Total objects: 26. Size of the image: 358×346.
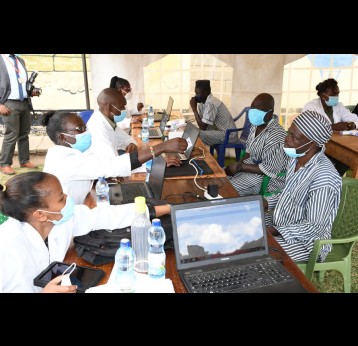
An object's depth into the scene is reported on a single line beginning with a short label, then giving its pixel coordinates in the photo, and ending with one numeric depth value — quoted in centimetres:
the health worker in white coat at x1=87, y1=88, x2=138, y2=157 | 302
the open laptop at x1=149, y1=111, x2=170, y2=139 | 404
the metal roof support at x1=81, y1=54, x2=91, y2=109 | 566
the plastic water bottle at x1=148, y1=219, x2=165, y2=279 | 143
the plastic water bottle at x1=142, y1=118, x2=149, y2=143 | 390
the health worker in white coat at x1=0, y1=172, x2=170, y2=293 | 136
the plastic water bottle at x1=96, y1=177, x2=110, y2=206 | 222
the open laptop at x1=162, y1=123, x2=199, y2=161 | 291
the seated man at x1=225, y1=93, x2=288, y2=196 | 309
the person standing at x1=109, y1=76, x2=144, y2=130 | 478
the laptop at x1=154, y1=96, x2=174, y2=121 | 489
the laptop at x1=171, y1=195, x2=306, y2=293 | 141
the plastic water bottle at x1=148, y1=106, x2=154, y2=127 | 467
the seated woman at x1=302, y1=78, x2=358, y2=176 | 425
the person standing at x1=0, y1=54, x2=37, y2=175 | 473
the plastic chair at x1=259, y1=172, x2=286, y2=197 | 317
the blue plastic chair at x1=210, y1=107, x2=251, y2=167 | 474
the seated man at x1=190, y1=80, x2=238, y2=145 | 485
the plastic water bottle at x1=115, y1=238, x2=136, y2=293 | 136
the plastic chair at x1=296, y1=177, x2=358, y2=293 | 203
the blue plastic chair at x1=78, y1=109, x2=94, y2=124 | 409
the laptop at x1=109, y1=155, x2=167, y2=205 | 216
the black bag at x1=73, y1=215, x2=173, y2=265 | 154
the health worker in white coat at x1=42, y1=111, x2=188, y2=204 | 226
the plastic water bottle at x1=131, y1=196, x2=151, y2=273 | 154
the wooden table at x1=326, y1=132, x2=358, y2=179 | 362
